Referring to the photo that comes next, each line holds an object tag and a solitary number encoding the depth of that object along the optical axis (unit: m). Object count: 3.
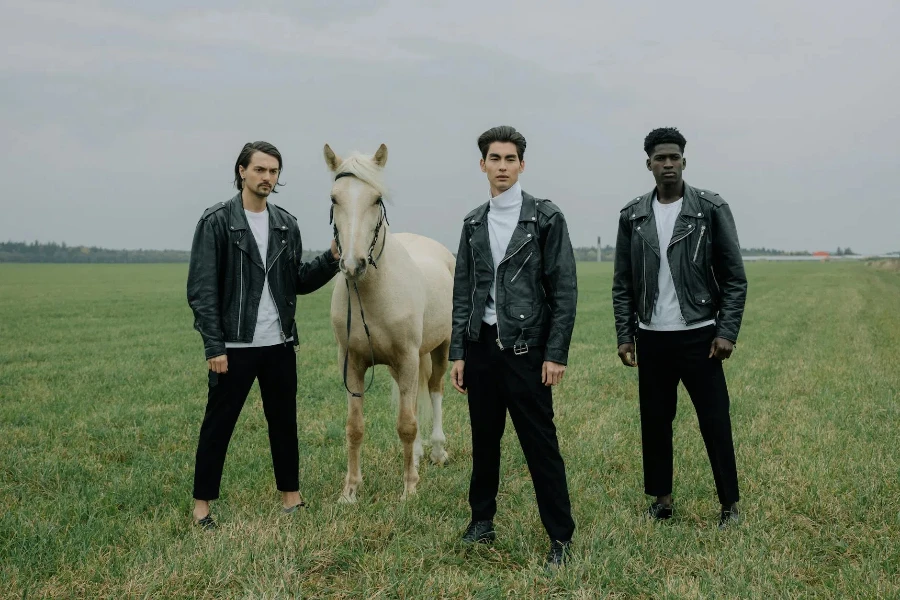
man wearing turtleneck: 3.90
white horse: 4.57
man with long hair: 4.43
